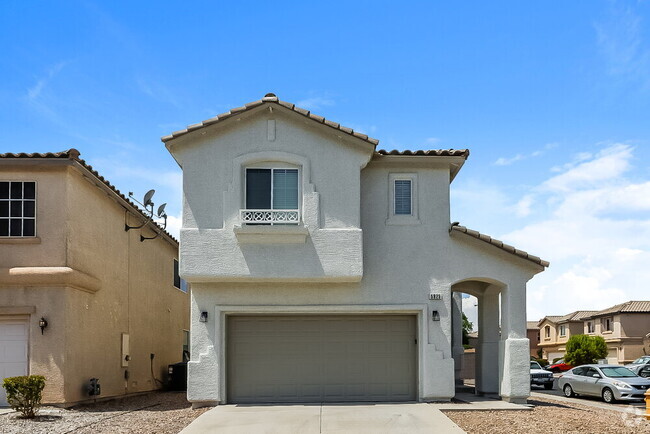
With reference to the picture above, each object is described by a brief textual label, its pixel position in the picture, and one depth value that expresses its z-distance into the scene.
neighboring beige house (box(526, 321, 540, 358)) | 74.06
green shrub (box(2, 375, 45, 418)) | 14.50
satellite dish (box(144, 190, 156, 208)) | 20.28
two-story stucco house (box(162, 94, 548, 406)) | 15.90
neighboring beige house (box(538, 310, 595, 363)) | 62.56
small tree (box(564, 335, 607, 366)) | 48.88
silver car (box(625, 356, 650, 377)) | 29.89
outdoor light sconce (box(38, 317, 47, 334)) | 15.89
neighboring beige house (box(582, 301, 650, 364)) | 51.78
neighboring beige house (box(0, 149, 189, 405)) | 15.95
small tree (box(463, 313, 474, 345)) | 47.22
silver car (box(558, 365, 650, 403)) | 21.17
